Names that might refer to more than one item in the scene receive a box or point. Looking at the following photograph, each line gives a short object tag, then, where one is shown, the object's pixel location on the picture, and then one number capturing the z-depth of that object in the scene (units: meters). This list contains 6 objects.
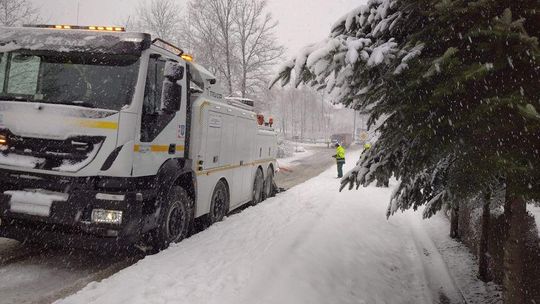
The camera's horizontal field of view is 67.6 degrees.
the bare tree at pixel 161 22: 36.00
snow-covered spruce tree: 2.62
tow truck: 4.83
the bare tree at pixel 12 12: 23.02
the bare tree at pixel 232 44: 29.58
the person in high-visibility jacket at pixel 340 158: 17.97
